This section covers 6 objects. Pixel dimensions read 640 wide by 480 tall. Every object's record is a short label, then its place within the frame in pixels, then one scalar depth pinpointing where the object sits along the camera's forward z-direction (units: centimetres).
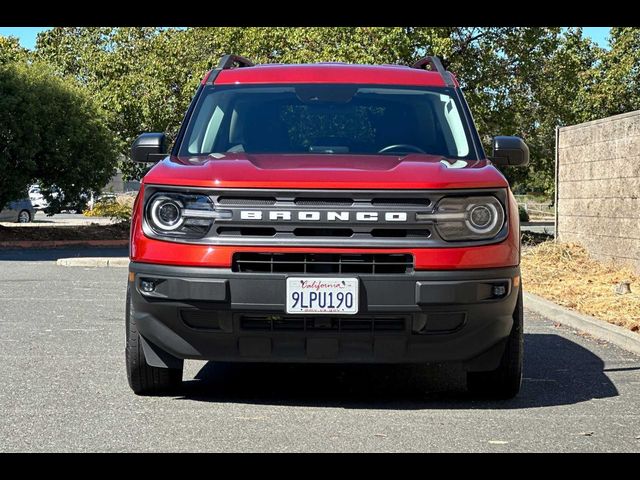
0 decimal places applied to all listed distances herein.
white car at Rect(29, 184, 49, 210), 5491
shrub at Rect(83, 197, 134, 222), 3142
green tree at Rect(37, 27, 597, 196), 2698
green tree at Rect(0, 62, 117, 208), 2644
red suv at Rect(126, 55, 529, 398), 622
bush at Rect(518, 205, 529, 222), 5253
